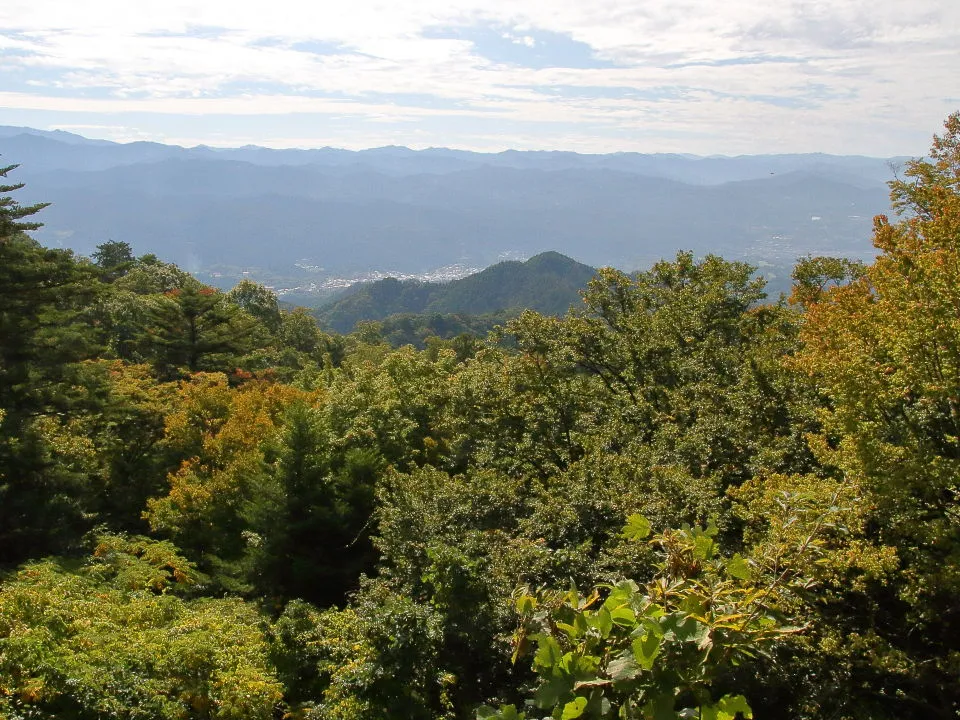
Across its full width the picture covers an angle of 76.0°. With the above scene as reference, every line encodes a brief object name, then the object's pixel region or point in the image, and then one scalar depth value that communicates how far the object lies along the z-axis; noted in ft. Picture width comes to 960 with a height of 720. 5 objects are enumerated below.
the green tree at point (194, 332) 112.27
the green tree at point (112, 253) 231.09
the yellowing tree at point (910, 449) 26.94
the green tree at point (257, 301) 196.03
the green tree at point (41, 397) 59.98
